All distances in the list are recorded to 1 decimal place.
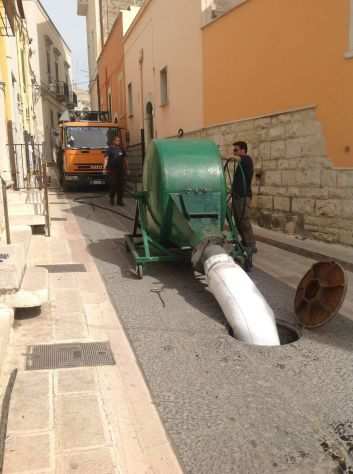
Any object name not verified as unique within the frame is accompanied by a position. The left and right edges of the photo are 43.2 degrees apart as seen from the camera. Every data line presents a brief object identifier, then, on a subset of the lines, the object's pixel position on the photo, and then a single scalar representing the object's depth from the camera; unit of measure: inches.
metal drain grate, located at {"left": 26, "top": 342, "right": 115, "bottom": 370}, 131.4
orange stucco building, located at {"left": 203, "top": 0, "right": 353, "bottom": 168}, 264.2
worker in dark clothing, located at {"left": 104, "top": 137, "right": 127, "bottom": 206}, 512.4
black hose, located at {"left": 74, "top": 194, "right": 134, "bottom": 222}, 431.9
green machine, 213.8
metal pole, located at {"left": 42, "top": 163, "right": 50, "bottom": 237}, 324.5
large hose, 150.3
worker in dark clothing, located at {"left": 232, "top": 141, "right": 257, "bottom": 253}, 250.4
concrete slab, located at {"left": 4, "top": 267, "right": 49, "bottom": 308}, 160.7
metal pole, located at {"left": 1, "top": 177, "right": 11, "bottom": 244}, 224.2
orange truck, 647.8
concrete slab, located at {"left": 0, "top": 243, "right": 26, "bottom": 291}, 160.2
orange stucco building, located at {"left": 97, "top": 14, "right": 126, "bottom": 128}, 885.2
